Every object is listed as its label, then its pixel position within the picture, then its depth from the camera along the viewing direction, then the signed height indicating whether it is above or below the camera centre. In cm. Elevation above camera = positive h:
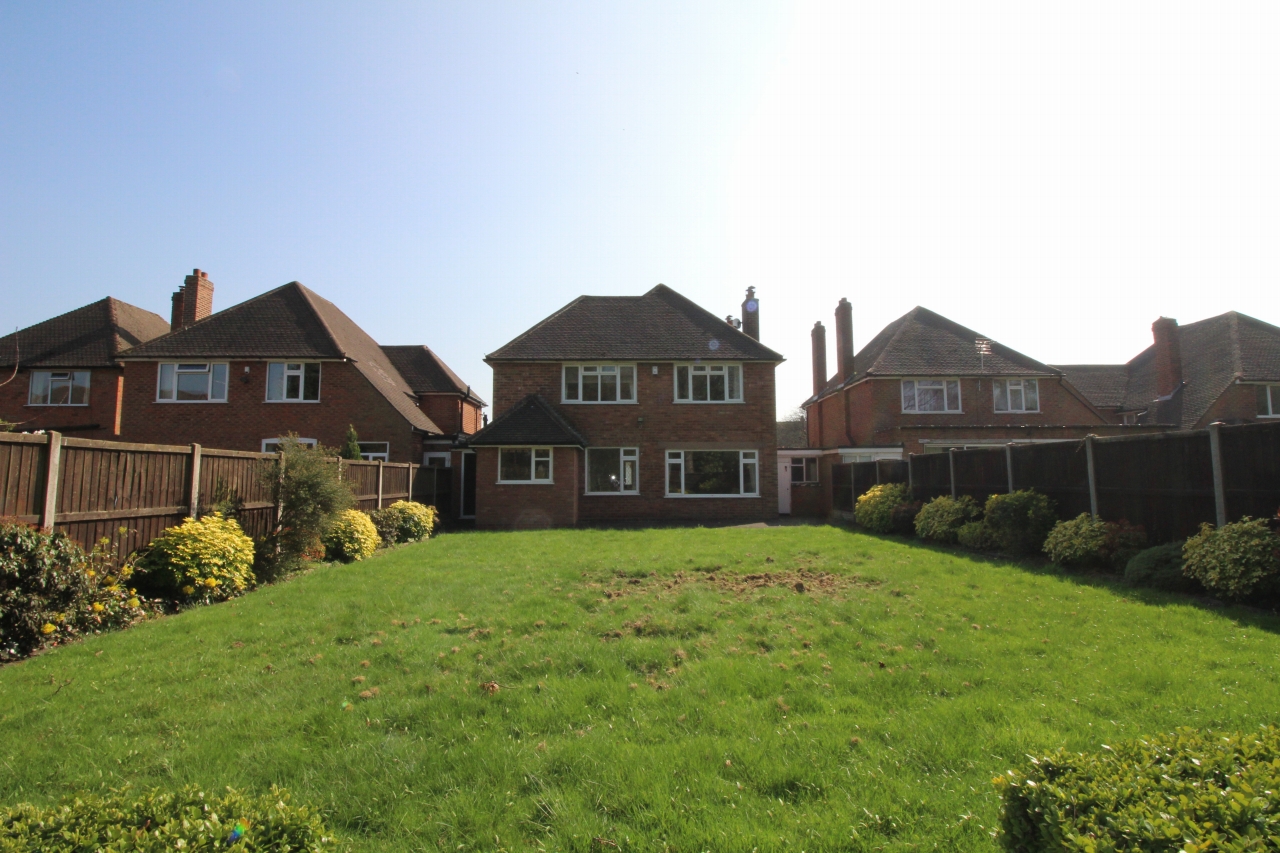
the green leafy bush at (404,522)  1662 -97
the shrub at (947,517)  1541 -84
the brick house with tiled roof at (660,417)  2459 +223
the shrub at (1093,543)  1037 -97
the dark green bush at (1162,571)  882 -119
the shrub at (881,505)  1884 -70
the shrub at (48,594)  645 -107
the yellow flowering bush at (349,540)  1372 -110
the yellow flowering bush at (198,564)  885 -102
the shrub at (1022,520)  1264 -75
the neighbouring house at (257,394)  2414 +307
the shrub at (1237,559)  759 -91
